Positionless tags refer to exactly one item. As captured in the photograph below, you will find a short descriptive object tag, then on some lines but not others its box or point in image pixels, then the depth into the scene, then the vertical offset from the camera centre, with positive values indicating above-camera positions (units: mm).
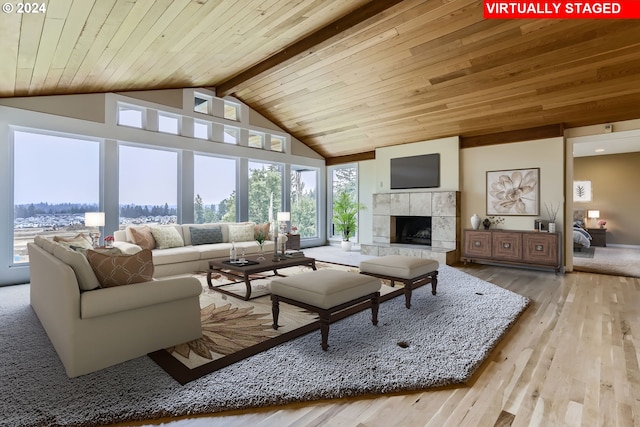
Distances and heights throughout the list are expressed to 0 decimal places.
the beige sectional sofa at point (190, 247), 4840 -599
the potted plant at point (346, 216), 8438 -127
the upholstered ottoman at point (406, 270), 3495 -689
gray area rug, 1752 -1071
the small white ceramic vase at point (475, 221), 6223 -208
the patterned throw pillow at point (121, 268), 2266 -404
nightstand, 8664 -726
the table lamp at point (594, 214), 8844 -119
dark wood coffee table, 3789 -696
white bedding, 7578 -678
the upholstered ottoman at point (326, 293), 2496 -687
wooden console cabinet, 5320 -670
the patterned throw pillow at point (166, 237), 5195 -410
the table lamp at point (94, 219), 4515 -91
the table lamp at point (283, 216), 7214 -101
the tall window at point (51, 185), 4715 +438
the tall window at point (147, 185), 5664 +510
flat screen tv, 7000 +904
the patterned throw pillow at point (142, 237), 4984 -395
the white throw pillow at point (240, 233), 6148 -410
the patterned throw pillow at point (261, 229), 6434 -352
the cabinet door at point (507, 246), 5623 -641
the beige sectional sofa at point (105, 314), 2070 -737
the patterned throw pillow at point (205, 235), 5711 -420
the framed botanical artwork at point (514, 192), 5859 +350
